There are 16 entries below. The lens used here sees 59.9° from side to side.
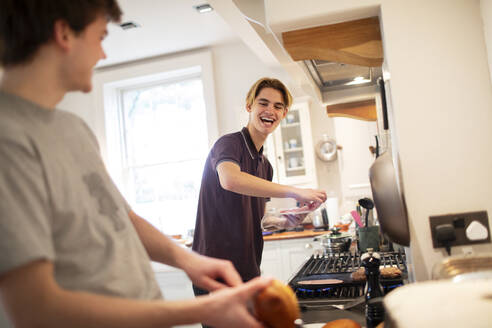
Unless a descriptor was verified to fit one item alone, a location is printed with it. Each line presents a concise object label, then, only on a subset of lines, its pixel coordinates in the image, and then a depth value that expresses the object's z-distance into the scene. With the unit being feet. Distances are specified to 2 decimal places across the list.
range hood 5.83
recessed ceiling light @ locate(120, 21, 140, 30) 13.91
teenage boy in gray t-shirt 1.73
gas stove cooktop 4.43
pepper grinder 3.70
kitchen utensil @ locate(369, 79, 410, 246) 3.37
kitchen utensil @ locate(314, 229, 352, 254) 7.66
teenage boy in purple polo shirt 5.32
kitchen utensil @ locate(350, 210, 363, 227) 8.51
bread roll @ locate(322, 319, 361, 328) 3.13
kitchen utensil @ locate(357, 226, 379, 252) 7.61
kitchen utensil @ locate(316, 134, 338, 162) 15.83
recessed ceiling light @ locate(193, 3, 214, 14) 13.07
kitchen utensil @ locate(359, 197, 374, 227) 7.59
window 17.70
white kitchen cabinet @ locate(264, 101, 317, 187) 15.28
